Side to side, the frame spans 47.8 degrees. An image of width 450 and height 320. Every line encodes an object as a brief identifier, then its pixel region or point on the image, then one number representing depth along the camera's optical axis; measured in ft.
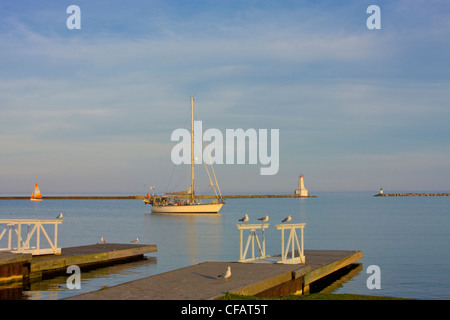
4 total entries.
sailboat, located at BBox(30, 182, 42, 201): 560.86
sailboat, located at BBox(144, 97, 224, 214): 272.51
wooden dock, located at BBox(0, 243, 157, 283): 64.58
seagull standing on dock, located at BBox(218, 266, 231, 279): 50.78
